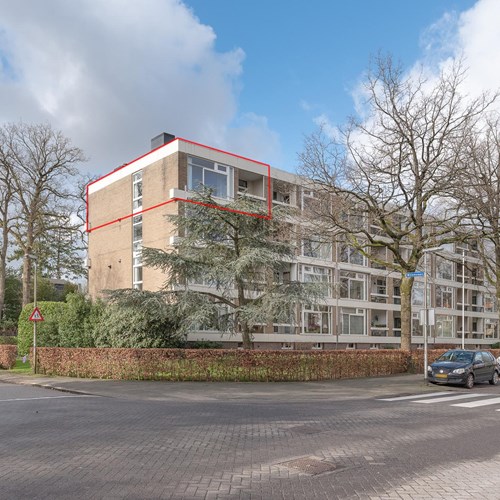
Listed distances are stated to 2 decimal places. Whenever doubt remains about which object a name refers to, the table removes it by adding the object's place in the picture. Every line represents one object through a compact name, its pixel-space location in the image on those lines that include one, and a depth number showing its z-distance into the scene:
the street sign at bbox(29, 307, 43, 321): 21.81
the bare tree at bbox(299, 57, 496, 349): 21.64
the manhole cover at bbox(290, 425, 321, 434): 9.23
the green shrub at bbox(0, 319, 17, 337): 48.71
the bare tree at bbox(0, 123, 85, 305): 35.94
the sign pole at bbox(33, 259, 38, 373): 22.57
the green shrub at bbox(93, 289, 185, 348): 19.89
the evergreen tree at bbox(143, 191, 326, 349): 19.53
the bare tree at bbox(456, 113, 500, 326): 20.91
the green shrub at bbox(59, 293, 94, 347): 23.97
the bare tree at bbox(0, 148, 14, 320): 36.12
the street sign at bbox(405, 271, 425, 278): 20.65
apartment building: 28.58
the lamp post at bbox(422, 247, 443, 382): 20.17
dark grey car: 18.52
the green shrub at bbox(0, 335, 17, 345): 35.81
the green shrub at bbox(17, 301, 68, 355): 25.75
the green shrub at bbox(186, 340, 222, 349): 24.14
